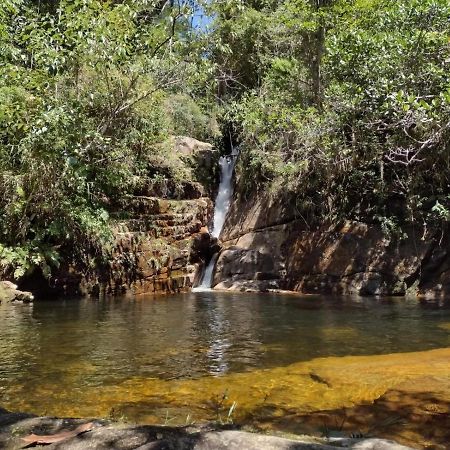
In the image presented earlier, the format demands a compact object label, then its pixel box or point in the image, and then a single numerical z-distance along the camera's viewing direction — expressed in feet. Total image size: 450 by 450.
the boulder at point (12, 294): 42.57
